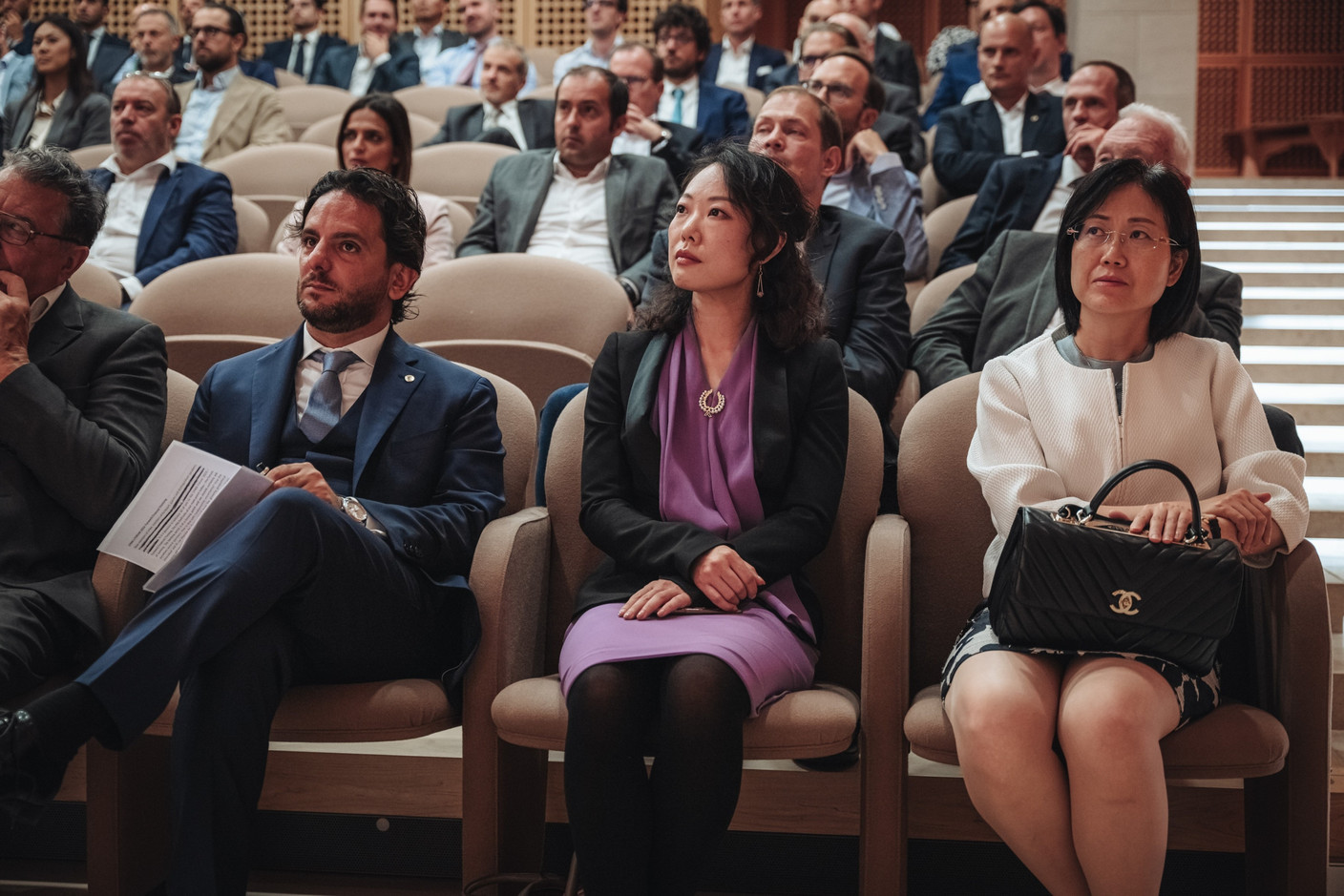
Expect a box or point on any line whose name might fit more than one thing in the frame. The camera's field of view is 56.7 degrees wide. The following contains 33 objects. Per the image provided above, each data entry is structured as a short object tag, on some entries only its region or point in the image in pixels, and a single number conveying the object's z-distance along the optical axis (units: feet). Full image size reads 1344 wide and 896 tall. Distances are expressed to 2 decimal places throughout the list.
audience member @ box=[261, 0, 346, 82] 23.75
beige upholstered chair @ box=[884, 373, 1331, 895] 5.08
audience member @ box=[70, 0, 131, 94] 21.83
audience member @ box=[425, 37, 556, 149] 15.55
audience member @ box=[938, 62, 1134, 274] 10.43
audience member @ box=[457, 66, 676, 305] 11.29
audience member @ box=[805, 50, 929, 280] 10.98
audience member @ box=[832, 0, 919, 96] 18.03
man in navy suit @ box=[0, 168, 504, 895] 4.89
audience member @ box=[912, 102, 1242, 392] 7.73
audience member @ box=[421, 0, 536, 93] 20.71
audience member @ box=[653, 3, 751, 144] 16.43
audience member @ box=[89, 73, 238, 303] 11.23
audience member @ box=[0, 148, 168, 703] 5.65
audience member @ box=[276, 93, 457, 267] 10.96
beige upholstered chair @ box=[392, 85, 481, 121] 18.38
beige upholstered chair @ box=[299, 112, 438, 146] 15.97
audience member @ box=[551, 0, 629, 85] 19.45
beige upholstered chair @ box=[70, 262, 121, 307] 8.57
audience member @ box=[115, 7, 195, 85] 18.72
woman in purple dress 5.01
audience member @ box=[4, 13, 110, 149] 16.12
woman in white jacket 4.82
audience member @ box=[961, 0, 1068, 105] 15.21
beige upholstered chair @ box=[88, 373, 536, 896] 5.40
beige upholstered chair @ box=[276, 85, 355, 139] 18.75
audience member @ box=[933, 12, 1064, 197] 13.58
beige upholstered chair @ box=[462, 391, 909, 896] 5.28
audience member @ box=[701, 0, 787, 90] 19.85
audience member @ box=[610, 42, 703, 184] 13.94
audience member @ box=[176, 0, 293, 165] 16.65
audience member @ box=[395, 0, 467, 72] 22.31
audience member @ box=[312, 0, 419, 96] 21.75
